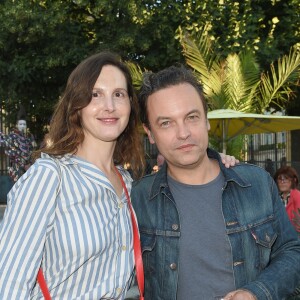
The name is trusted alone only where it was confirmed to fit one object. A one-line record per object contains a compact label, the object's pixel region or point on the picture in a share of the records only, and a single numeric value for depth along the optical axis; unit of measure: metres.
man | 2.47
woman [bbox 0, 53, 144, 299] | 2.17
